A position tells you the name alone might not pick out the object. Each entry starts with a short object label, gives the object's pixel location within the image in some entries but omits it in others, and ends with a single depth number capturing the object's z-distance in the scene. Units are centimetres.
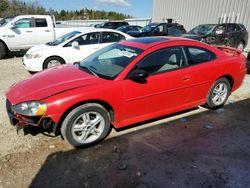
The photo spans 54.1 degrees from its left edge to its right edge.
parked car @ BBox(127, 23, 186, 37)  1492
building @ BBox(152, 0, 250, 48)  1551
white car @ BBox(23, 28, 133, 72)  752
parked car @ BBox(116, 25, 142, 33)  1848
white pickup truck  1046
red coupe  335
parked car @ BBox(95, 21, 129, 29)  2071
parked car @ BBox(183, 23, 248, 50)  1226
